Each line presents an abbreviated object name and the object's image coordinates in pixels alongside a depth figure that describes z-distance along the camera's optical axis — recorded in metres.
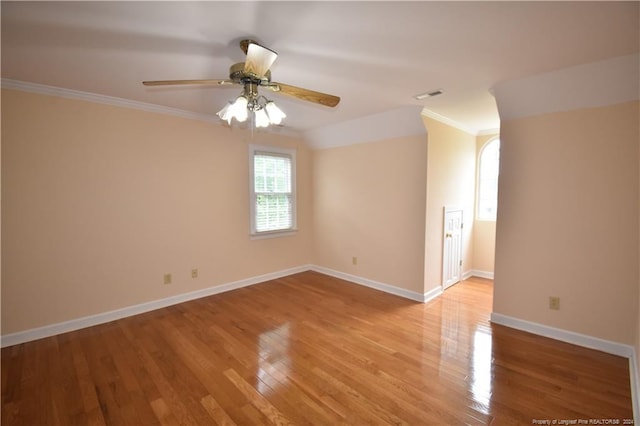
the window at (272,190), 4.10
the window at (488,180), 4.38
